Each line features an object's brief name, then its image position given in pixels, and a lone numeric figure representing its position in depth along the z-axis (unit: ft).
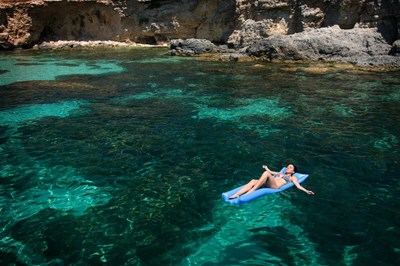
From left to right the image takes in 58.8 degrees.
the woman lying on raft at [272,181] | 23.24
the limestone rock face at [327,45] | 73.87
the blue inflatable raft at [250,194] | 22.15
